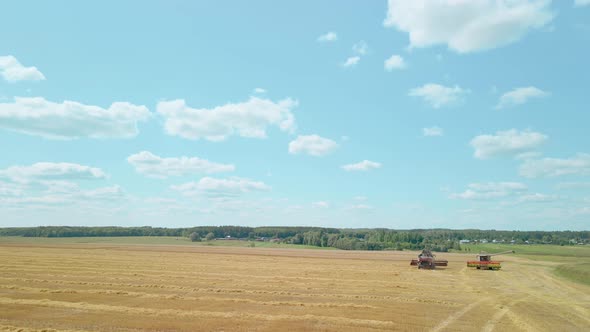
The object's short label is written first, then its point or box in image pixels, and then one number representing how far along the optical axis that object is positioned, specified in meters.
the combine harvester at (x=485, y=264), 58.53
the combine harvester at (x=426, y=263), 56.94
